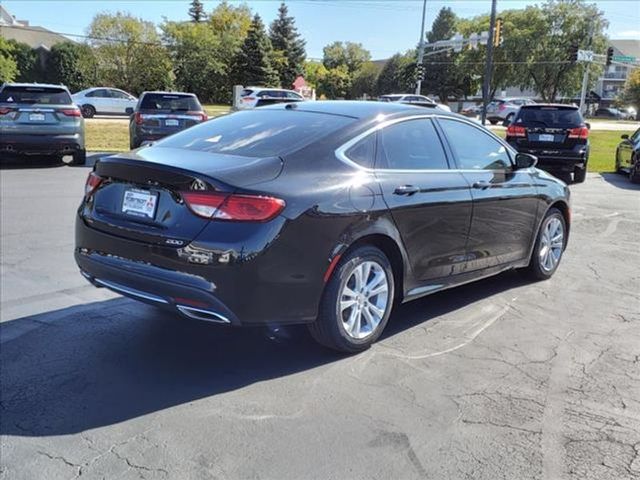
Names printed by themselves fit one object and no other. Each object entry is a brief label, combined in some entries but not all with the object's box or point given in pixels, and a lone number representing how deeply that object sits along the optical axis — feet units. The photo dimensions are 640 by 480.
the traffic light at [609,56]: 121.53
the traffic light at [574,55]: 119.76
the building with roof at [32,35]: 213.93
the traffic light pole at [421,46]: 140.38
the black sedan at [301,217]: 11.46
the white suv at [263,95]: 71.58
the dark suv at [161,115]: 45.62
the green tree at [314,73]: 270.46
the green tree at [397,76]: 254.27
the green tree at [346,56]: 302.25
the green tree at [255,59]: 193.36
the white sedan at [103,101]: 106.22
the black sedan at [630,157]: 46.95
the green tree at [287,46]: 217.36
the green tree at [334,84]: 269.03
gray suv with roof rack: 42.16
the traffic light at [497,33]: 104.41
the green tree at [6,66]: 124.98
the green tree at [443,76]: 251.39
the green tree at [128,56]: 169.48
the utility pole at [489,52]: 92.32
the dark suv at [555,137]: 44.65
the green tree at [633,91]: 251.11
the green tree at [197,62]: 190.70
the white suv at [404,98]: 95.84
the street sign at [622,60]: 125.08
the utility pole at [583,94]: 131.13
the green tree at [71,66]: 163.32
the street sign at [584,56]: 117.19
